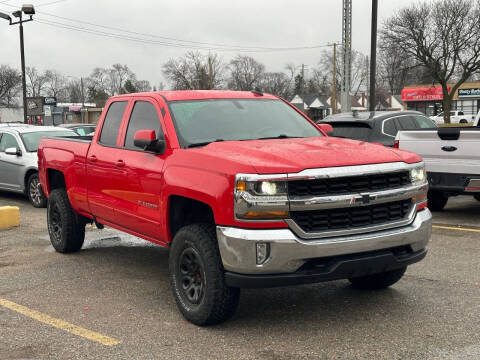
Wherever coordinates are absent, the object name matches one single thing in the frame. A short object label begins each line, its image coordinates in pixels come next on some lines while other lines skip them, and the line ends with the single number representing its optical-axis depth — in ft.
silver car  39.63
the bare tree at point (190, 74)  250.78
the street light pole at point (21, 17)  96.02
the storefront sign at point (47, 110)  125.35
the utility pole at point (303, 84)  392.63
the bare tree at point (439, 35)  130.72
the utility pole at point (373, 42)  69.97
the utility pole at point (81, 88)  382.26
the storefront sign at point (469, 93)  213.46
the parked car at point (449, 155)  29.40
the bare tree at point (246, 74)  359.25
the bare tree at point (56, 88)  403.13
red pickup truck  13.84
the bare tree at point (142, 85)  399.57
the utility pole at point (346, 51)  90.94
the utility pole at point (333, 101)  222.69
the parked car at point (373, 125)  35.40
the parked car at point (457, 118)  171.29
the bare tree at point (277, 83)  371.12
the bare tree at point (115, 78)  411.13
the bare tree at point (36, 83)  394.27
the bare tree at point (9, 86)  319.27
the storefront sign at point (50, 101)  133.82
